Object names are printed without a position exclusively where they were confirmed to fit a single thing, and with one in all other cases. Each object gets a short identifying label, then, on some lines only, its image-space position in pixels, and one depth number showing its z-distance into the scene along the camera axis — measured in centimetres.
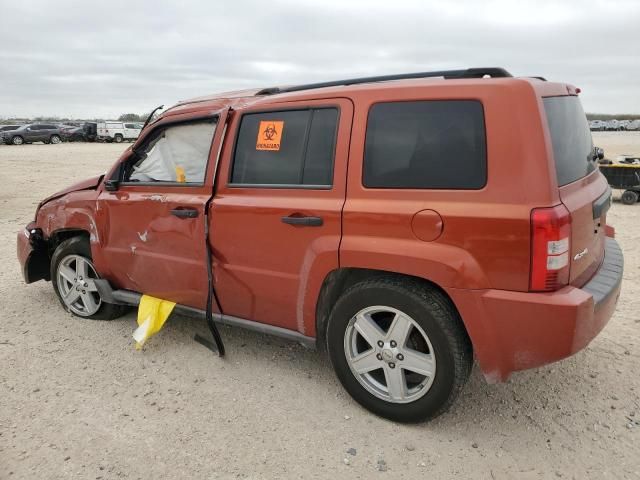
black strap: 347
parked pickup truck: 3916
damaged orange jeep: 248
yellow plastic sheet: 390
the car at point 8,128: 3606
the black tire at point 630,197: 1089
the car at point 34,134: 3528
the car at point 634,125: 6444
